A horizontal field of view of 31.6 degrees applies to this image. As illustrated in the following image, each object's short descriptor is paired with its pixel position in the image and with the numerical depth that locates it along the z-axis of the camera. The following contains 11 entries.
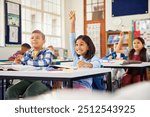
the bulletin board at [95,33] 7.55
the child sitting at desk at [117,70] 3.45
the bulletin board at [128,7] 6.95
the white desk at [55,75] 1.65
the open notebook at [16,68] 2.07
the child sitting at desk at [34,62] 2.11
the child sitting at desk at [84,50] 2.34
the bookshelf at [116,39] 6.87
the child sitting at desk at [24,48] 4.83
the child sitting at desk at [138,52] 3.50
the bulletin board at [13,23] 5.80
